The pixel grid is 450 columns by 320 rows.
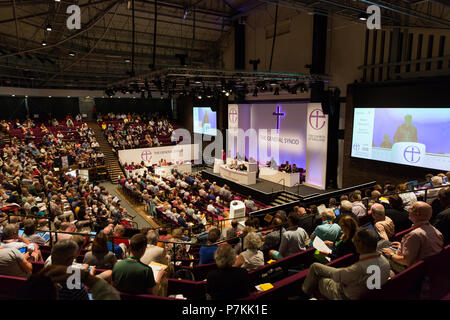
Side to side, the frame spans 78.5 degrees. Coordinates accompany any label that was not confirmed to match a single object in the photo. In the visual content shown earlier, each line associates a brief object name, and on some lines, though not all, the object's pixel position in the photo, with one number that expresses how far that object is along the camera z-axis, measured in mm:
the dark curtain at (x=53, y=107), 19570
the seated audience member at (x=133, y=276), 2268
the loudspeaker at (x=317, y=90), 12058
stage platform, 12008
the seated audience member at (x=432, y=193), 5094
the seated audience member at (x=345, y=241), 2635
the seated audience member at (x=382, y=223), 3424
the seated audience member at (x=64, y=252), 2156
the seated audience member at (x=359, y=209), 4762
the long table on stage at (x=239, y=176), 13281
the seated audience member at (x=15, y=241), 3404
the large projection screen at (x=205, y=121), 19469
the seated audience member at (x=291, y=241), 3352
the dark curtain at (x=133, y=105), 22188
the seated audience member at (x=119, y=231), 4304
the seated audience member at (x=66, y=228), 4105
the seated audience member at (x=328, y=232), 3523
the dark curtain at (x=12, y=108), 18172
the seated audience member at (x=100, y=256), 3018
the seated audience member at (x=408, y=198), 5098
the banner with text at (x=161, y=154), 17109
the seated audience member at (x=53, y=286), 1614
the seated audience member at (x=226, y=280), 2102
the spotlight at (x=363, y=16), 6689
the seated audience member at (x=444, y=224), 2938
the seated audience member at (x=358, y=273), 2119
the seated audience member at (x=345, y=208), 4060
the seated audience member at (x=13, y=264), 2805
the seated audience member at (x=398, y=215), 3896
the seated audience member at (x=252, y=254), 3064
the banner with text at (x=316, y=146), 12289
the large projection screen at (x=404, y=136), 8297
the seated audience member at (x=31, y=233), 3840
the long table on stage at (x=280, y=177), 12797
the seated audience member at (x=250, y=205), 9969
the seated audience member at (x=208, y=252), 3568
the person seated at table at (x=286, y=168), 13202
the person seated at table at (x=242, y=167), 13738
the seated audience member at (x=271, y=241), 3800
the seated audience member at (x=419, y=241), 2553
